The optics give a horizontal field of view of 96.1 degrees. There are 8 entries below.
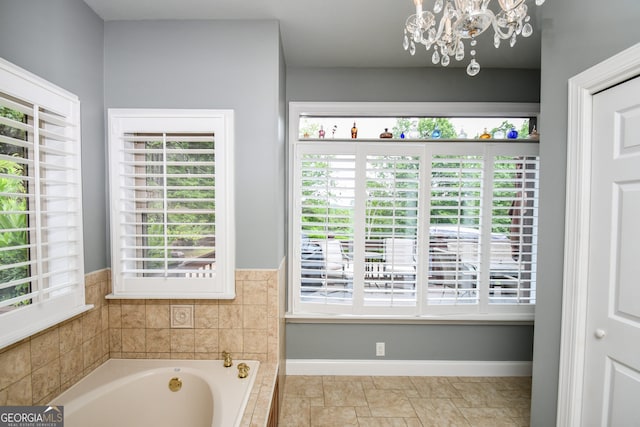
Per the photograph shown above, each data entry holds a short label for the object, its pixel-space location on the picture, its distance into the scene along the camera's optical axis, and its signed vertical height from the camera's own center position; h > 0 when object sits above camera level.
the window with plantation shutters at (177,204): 1.82 -0.01
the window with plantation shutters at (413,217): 2.42 -0.10
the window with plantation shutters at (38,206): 1.23 -0.03
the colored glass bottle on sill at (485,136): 2.42 +0.59
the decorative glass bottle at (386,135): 2.44 +0.59
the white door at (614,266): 1.21 -0.26
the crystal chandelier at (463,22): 0.98 +0.65
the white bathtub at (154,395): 1.52 -1.08
